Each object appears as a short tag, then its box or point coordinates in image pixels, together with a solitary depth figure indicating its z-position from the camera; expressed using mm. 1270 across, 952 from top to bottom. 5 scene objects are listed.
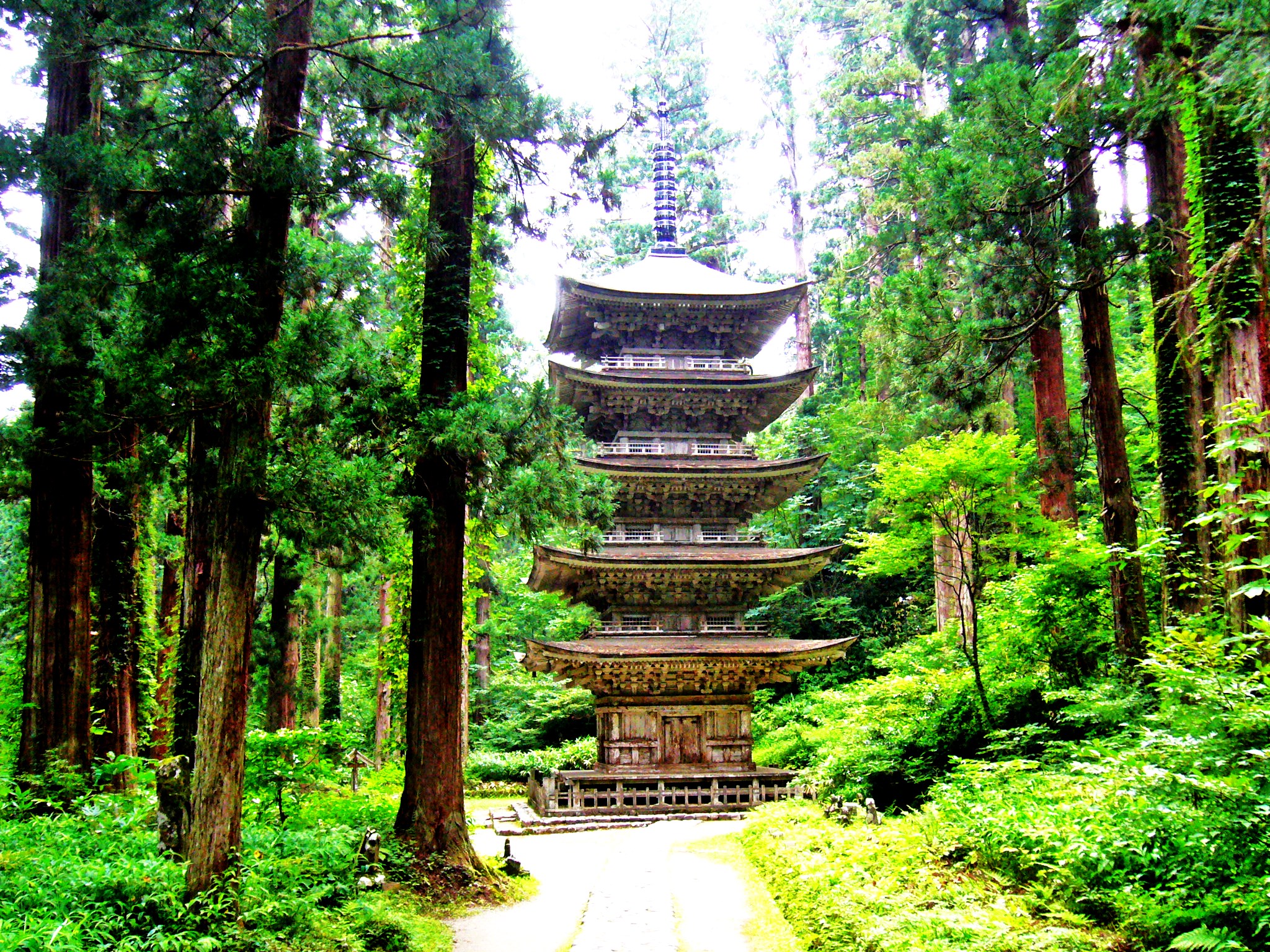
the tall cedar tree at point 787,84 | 33812
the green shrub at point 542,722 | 25000
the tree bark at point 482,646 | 27688
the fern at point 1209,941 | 4445
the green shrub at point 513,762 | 21469
